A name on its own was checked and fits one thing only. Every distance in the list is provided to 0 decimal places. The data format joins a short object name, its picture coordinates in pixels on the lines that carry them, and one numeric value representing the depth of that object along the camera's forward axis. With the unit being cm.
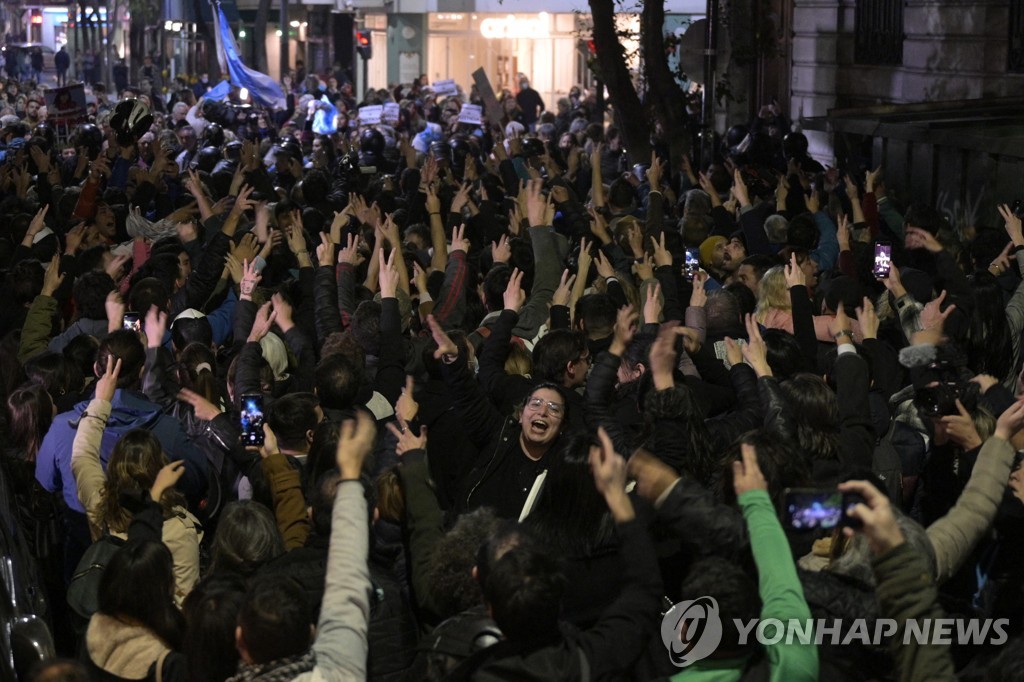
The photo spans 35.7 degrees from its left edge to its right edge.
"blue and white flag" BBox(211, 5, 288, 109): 2691
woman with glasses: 550
